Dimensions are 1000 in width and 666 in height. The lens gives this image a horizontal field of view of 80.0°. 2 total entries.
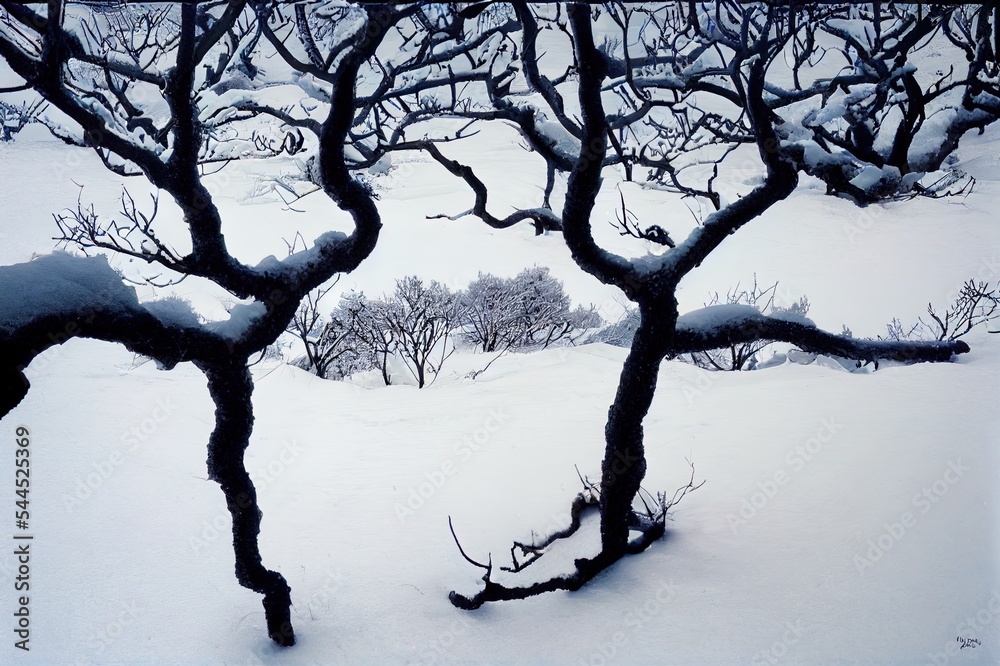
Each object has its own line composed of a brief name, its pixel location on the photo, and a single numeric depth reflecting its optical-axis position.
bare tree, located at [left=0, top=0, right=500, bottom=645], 2.37
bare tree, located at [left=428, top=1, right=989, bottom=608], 3.04
